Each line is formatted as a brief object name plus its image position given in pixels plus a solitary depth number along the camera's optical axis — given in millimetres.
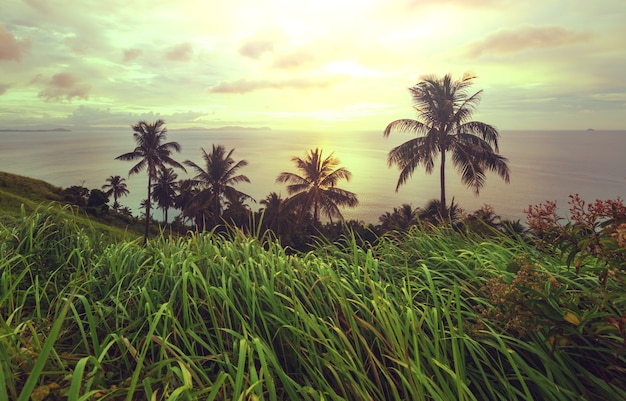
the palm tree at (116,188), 66088
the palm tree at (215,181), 37156
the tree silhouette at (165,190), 48875
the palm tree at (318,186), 32719
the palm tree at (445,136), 23891
